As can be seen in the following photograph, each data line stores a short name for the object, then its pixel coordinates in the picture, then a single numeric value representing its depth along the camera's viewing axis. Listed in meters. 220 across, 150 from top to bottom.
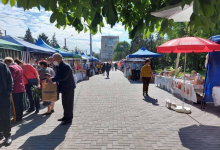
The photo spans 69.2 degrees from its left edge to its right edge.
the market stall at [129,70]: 16.39
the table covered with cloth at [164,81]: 8.86
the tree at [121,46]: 105.94
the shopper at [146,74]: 7.49
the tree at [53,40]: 79.38
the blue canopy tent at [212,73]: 5.70
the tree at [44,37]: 63.38
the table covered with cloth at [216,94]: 5.06
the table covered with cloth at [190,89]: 6.11
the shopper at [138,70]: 15.34
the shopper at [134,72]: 15.09
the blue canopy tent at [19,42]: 6.30
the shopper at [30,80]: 4.90
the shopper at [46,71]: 5.12
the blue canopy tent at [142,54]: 13.98
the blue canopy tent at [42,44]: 10.32
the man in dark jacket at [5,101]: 3.06
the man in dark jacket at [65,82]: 4.00
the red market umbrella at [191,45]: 4.75
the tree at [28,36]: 68.99
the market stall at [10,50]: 4.95
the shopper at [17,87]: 4.01
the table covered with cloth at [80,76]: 14.30
